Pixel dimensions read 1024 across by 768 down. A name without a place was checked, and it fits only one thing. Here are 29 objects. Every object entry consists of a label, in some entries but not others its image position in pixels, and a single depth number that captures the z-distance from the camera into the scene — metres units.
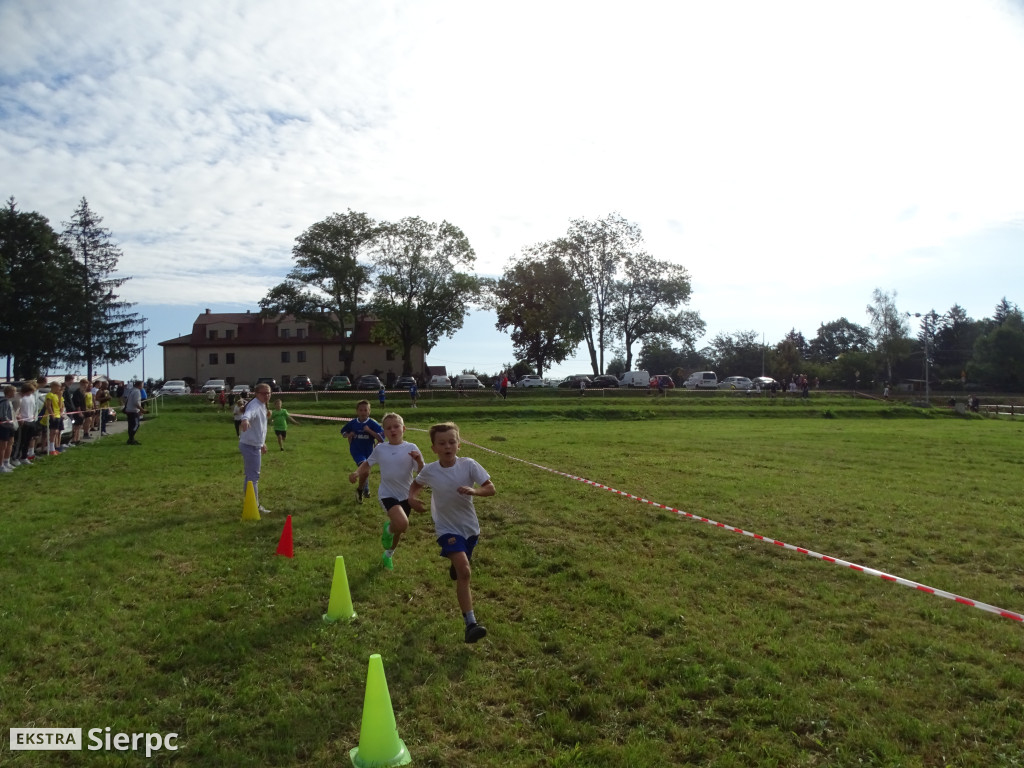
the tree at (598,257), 62.62
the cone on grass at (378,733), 3.77
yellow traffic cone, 9.77
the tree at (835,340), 123.62
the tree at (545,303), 61.81
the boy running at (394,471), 7.22
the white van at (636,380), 59.28
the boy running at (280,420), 18.03
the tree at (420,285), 58.75
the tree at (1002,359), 73.50
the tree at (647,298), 62.59
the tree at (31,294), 53.12
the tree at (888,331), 81.12
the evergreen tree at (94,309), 57.28
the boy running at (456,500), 5.64
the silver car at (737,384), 60.30
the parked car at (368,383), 53.25
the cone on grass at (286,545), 7.92
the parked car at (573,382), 57.94
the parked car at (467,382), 53.49
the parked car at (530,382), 60.15
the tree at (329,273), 58.25
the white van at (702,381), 60.06
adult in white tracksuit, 9.99
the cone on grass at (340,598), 5.96
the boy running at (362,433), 10.44
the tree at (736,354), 99.99
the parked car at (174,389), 45.58
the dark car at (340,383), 54.82
